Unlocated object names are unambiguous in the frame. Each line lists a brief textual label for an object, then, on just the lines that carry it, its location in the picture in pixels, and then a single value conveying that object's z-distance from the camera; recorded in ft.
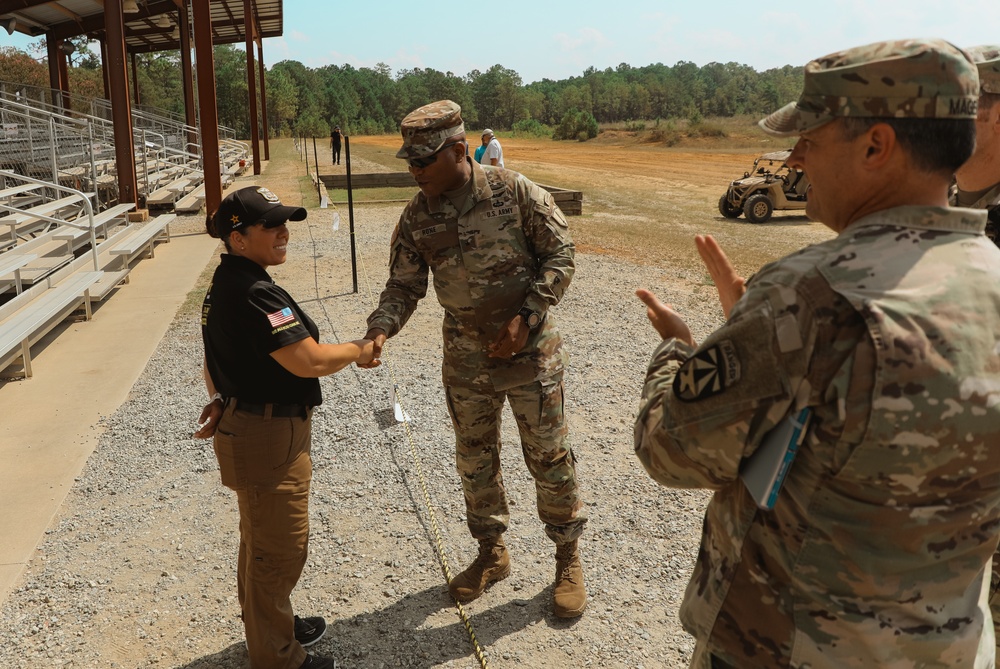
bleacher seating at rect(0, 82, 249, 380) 23.44
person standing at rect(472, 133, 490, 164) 56.09
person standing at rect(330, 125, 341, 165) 100.54
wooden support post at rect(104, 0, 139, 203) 44.34
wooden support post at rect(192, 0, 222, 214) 47.44
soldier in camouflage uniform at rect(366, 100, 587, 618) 10.80
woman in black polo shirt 8.57
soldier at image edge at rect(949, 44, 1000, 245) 7.40
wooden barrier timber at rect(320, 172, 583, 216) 72.28
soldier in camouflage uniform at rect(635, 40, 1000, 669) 4.25
